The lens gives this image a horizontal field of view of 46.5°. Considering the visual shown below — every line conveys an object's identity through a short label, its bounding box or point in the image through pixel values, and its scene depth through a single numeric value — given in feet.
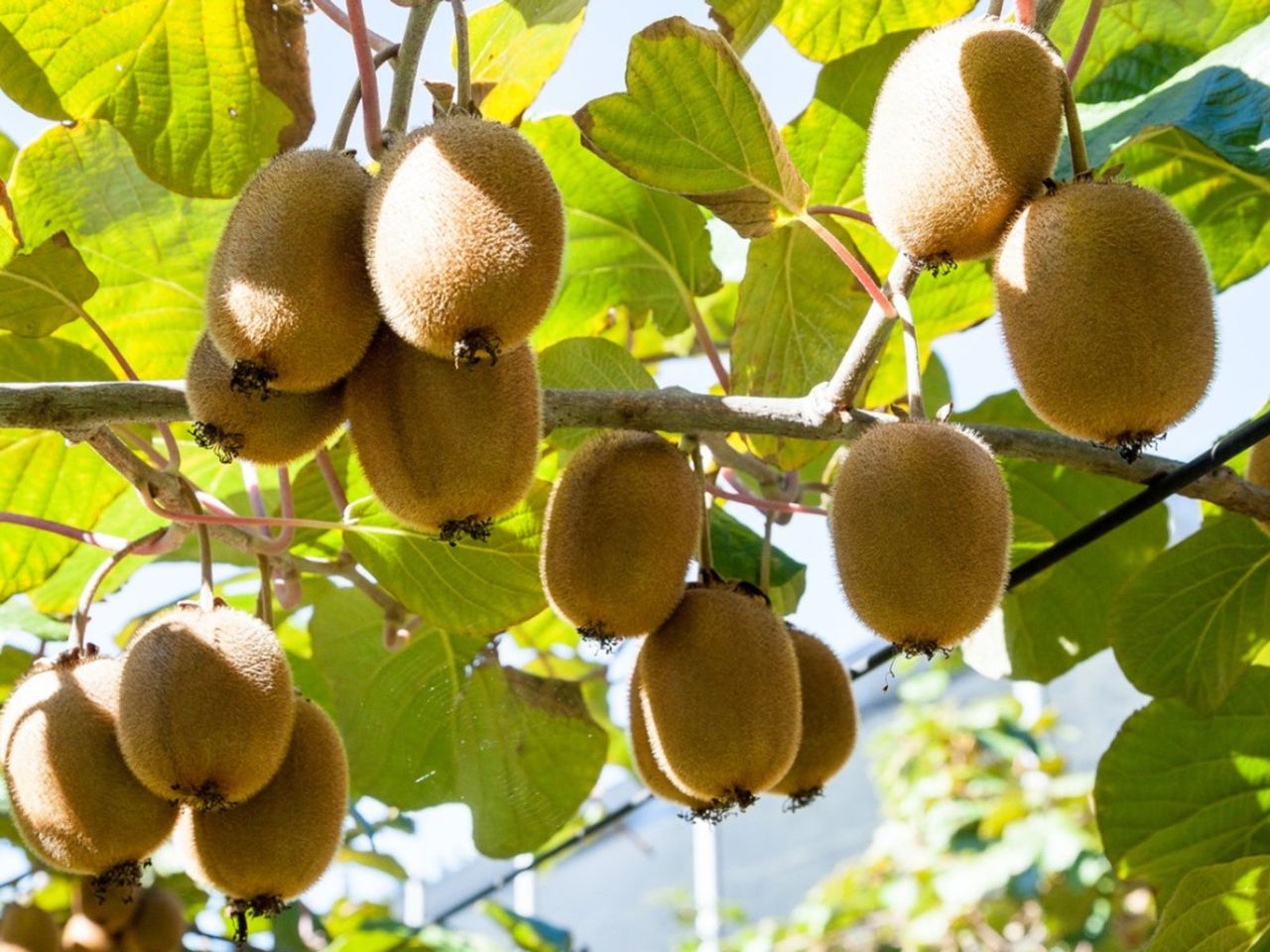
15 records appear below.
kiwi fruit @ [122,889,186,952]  5.74
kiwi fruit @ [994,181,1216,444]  2.91
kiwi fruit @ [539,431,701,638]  3.64
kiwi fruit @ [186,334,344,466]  3.22
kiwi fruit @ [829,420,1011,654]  3.17
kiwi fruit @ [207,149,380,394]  2.97
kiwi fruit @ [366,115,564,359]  2.85
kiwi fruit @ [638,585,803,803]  3.62
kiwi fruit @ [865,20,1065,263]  3.09
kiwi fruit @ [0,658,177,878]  3.62
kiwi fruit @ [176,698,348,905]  3.69
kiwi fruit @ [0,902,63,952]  5.66
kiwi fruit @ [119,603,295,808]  3.43
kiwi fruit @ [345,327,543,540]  3.08
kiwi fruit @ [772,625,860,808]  4.09
